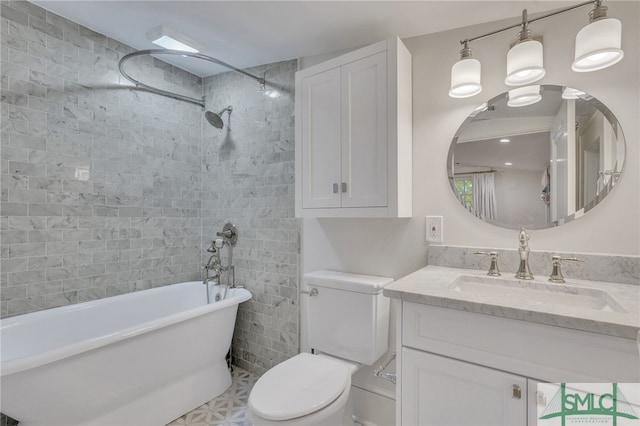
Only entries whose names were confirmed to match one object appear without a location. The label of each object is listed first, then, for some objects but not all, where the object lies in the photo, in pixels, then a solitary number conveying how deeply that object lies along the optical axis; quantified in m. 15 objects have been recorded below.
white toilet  1.29
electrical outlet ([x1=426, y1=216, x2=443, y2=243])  1.70
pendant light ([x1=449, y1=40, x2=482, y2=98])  1.50
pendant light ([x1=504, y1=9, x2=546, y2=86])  1.34
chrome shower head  2.42
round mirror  1.38
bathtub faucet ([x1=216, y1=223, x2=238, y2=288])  2.51
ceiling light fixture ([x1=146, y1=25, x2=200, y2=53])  1.82
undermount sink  1.20
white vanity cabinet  0.89
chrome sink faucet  1.40
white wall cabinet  1.60
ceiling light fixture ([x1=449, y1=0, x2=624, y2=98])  1.19
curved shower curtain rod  1.88
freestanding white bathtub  1.37
